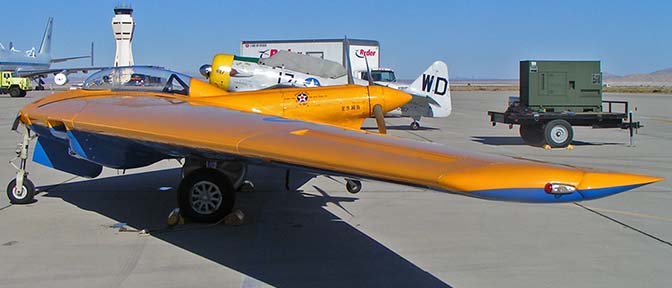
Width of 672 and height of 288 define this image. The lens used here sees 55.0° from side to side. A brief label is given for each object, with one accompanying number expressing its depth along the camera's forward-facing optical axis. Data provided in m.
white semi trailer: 27.31
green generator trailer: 17.19
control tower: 58.34
